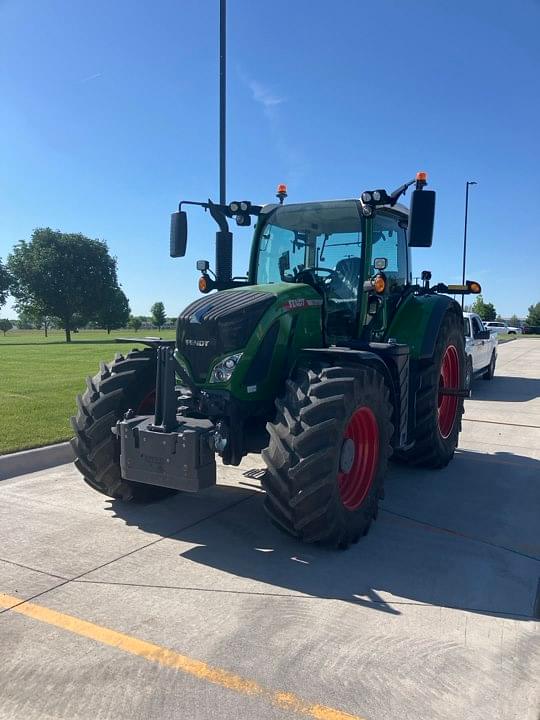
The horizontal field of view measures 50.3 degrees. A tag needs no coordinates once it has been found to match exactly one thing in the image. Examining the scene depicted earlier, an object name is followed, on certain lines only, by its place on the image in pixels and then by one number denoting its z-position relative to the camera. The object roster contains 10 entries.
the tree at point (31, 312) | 48.50
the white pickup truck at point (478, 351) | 13.16
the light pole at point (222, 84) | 9.38
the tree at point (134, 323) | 89.31
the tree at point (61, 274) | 47.41
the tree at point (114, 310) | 50.06
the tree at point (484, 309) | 56.06
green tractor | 4.02
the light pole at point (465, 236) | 27.77
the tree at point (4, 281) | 48.12
